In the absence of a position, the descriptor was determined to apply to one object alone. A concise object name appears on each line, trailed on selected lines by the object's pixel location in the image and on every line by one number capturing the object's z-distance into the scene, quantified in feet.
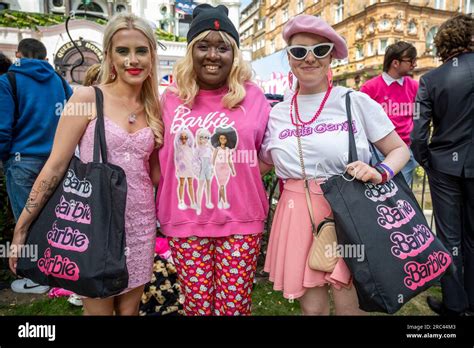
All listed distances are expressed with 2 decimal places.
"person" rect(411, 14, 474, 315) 9.21
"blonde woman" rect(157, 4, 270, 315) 6.68
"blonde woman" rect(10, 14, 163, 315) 6.09
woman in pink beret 6.11
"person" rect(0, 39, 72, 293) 10.62
